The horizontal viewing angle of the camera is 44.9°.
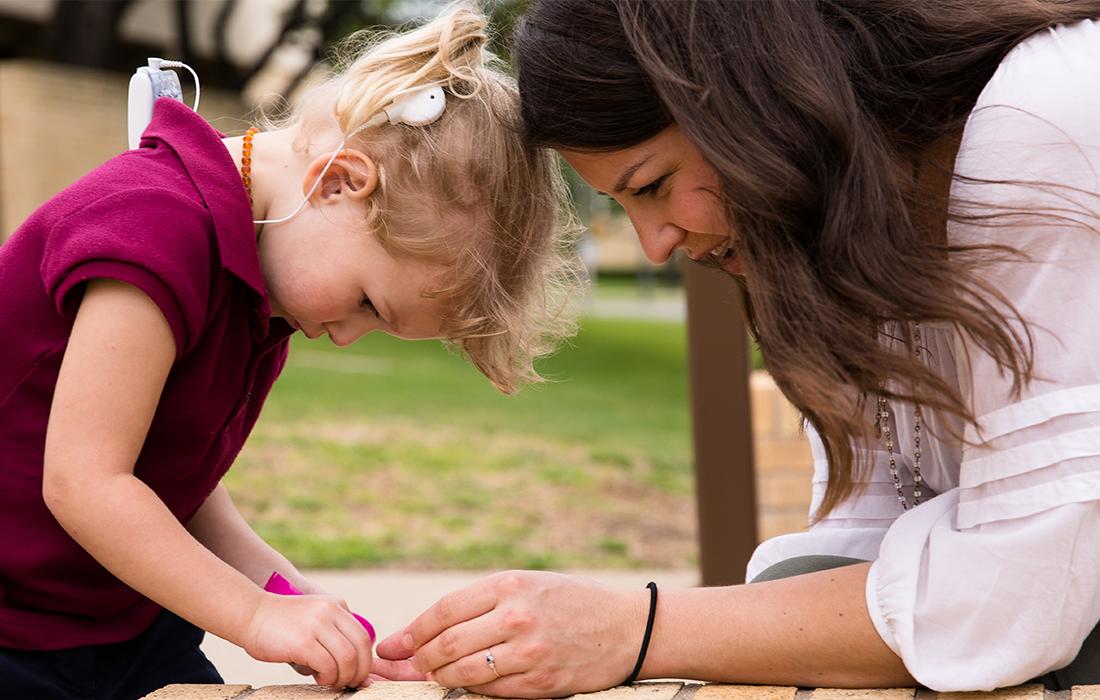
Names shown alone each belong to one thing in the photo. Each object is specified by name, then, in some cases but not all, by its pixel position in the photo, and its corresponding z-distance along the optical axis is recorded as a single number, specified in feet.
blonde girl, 5.74
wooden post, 14.26
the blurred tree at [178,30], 44.60
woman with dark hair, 5.18
